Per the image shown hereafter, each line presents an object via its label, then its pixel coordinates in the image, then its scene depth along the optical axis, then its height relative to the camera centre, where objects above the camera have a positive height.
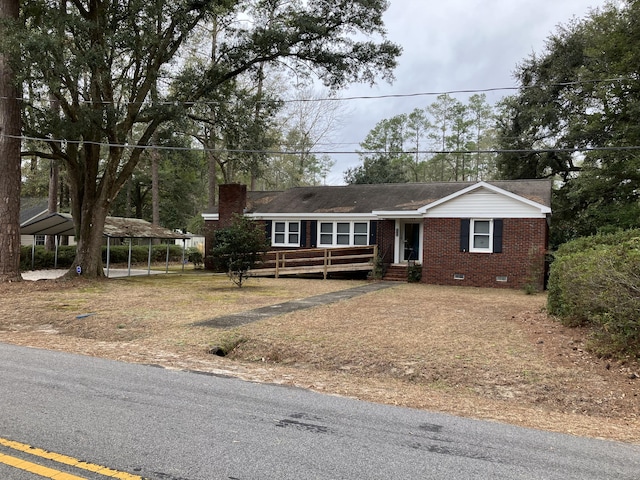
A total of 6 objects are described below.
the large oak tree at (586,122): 19.50 +6.24
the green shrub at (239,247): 15.48 -0.28
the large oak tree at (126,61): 14.53 +5.99
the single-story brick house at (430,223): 17.91 +0.81
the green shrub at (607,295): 6.04 -0.64
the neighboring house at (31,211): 33.28 +1.51
